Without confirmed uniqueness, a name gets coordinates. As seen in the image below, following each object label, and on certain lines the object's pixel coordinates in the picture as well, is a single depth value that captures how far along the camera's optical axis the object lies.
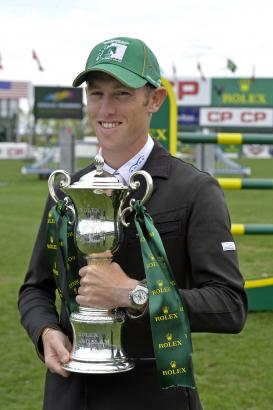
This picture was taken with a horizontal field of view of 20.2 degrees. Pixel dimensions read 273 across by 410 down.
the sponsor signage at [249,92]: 54.88
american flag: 63.88
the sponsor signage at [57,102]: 30.94
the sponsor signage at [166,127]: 5.80
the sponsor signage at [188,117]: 44.28
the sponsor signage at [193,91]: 45.50
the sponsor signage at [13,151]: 63.93
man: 1.88
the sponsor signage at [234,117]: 35.88
